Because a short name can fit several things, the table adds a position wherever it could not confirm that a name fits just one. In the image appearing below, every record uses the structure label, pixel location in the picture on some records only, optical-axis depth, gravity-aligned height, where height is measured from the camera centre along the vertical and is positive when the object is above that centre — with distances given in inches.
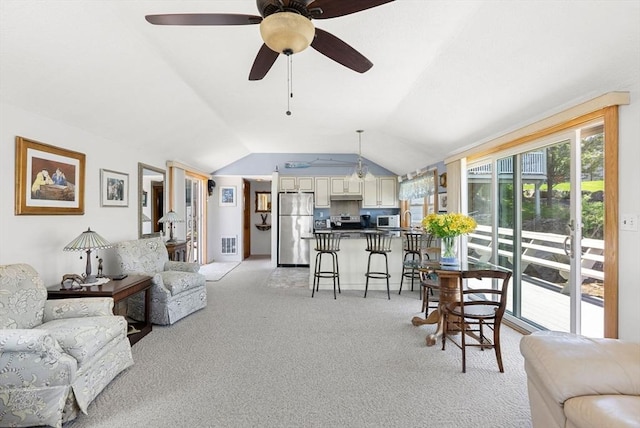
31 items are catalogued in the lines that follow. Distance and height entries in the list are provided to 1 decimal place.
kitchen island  196.7 -32.6
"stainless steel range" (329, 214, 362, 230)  285.4 -7.8
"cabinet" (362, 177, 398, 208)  287.7 +19.6
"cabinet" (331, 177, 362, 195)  286.4 +26.2
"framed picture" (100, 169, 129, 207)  142.3 +13.0
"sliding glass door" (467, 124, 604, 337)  101.7 -5.4
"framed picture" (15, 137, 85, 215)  99.8 +13.0
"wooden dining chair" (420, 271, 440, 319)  120.8 -28.5
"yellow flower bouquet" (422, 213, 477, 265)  112.4 -5.4
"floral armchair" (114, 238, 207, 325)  132.8 -31.0
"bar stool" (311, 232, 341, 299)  181.3 -24.2
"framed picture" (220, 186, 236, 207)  296.7 +17.8
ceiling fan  52.4 +38.1
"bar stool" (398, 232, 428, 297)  182.9 -20.4
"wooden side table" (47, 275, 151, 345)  104.3 -27.3
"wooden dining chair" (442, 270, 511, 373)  94.8 -32.1
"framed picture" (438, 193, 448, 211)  192.1 +7.4
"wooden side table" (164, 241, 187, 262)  187.4 -23.0
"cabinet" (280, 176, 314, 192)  285.6 +28.2
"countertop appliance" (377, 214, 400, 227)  274.5 -6.7
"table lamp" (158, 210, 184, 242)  188.7 -2.2
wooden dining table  111.1 -28.7
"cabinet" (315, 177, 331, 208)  286.2 +22.5
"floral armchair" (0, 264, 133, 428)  66.9 -32.8
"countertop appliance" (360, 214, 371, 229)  288.5 -7.0
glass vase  116.0 -14.9
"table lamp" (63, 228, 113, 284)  107.8 -10.7
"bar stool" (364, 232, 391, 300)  179.9 -20.7
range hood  284.5 +15.7
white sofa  46.7 -29.2
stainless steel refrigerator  276.4 -12.0
